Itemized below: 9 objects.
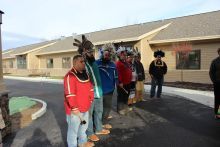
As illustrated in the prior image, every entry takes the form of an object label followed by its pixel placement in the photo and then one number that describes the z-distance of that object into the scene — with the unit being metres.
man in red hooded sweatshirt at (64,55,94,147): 2.75
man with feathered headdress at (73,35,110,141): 3.32
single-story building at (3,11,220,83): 10.45
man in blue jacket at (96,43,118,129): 3.83
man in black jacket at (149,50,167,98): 6.64
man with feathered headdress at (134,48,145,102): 6.18
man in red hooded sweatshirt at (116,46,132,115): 4.61
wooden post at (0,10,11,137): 3.70
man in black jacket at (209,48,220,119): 4.26
